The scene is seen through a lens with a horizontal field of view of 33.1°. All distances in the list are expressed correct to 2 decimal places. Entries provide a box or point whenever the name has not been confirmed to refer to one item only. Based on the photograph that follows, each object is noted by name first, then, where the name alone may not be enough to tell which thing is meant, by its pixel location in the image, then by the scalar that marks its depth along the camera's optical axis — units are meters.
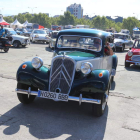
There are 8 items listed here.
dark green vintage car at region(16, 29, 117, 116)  5.07
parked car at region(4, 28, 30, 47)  20.97
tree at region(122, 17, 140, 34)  114.12
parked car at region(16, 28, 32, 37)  39.46
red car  12.16
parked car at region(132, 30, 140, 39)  53.30
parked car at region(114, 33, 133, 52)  21.69
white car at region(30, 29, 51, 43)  26.53
